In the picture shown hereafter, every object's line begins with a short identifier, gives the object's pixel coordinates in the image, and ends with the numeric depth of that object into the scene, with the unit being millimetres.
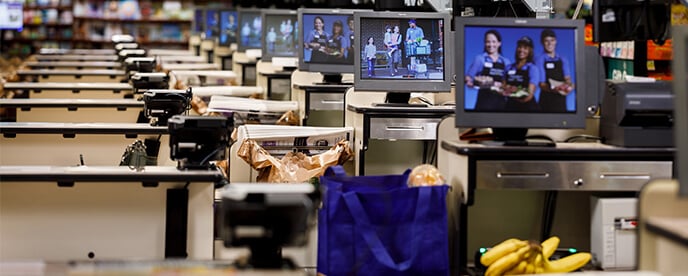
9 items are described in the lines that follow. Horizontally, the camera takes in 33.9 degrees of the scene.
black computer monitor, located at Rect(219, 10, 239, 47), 14469
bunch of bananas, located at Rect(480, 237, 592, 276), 4297
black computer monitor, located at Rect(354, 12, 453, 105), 6105
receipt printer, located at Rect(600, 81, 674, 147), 4441
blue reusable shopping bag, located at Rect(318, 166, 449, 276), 4301
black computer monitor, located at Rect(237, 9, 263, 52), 12422
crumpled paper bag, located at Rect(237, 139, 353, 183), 5715
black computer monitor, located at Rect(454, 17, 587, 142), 4523
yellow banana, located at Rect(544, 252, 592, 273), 4410
